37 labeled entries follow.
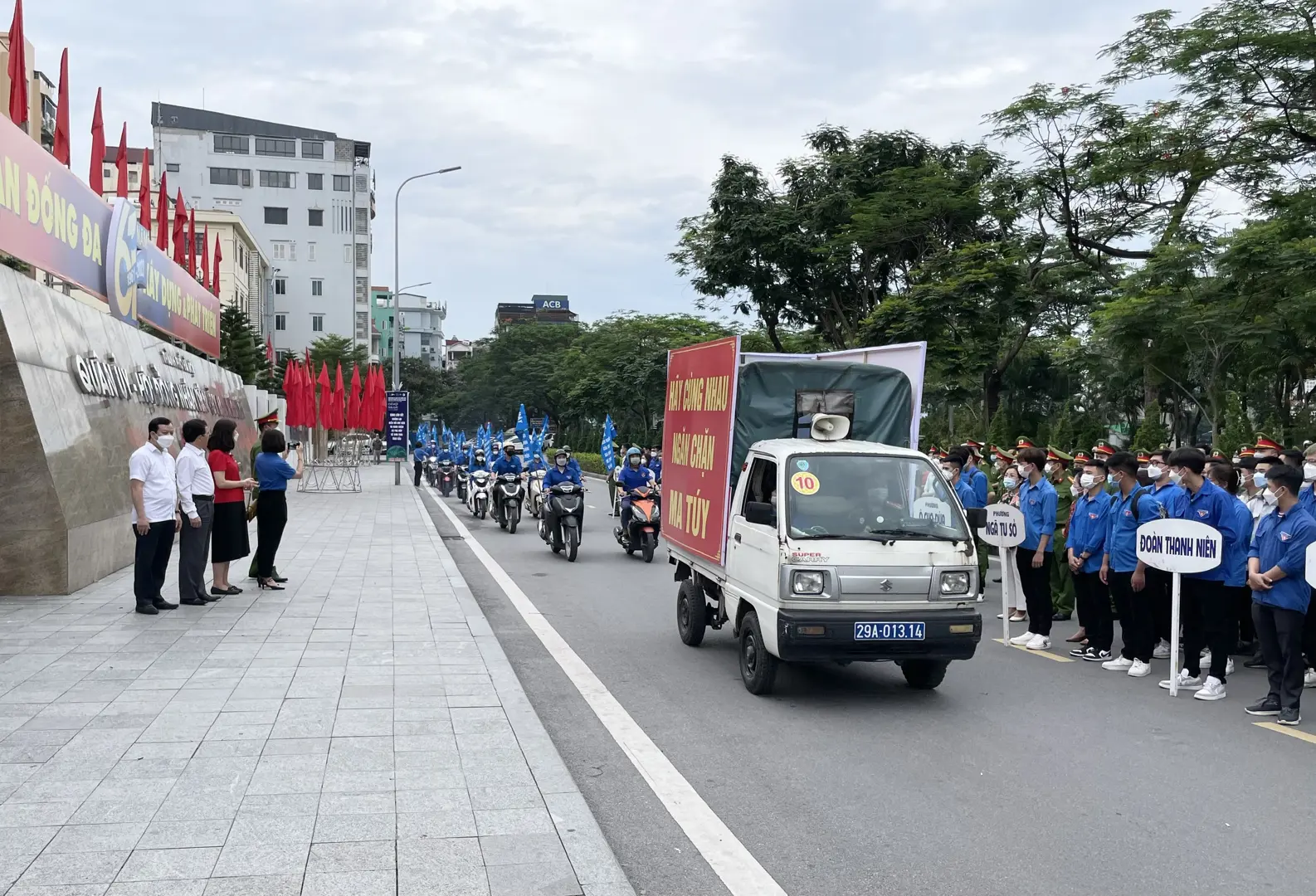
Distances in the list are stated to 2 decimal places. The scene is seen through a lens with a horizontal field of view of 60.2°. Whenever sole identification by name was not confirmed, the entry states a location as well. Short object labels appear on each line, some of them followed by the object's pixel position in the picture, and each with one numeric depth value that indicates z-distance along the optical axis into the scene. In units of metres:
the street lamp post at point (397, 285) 47.91
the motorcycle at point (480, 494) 26.11
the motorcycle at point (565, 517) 17.02
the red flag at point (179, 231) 24.09
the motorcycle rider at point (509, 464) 22.62
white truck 7.29
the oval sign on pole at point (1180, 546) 7.76
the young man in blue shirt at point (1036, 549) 10.10
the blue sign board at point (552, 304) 177.69
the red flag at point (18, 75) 12.69
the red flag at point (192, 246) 25.00
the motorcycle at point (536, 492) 24.11
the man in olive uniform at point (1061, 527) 11.39
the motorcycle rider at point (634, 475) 18.09
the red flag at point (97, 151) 17.38
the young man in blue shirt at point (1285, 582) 7.11
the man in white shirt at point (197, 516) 10.77
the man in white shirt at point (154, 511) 10.15
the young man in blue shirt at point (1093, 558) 9.31
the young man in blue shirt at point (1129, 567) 8.76
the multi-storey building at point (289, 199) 92.00
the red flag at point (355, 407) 40.25
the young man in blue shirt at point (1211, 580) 7.98
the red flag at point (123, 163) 18.48
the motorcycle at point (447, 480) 37.72
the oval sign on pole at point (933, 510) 7.84
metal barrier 35.15
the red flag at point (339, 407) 37.22
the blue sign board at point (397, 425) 41.94
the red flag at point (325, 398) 36.12
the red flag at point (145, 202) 21.42
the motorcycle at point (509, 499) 22.12
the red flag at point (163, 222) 22.27
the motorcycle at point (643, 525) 17.08
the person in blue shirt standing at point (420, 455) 45.31
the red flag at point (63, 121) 15.11
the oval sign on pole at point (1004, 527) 10.32
